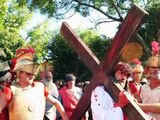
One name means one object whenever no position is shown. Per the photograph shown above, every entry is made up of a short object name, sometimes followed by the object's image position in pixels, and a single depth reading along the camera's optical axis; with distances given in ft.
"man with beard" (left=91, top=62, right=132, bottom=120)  9.06
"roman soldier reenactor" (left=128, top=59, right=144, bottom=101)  16.31
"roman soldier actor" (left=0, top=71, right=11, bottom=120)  10.97
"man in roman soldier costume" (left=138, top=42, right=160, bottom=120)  11.20
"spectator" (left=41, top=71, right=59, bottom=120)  18.31
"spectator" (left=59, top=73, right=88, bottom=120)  18.46
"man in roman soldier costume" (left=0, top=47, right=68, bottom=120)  11.04
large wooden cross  8.11
